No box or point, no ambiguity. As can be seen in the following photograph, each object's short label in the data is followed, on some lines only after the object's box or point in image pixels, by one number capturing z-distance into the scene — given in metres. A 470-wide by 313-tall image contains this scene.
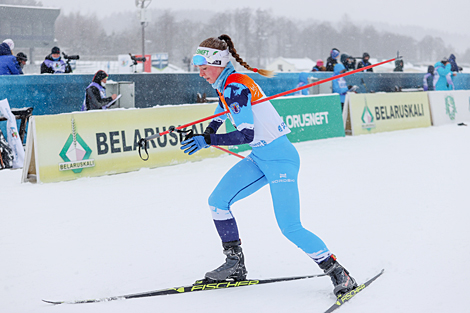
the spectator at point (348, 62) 17.52
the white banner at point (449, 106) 17.38
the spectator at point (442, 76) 18.78
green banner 12.56
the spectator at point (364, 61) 19.14
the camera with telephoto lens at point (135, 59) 14.14
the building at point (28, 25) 48.03
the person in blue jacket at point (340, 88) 14.81
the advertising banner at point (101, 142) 8.35
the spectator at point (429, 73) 21.25
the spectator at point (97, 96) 10.41
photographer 12.52
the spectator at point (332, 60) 17.41
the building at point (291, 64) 83.31
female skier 3.54
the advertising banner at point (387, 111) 14.58
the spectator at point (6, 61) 11.27
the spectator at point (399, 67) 23.82
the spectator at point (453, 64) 22.92
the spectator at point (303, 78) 16.60
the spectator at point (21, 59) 11.93
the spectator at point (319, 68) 19.44
